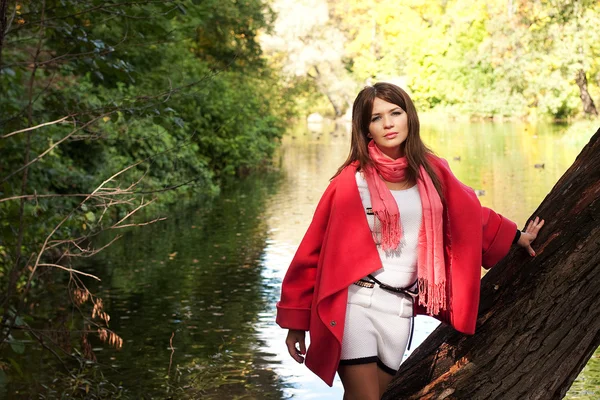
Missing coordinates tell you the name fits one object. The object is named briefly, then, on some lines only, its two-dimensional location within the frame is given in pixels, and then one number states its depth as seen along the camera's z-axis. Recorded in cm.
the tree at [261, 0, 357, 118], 5028
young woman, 317
